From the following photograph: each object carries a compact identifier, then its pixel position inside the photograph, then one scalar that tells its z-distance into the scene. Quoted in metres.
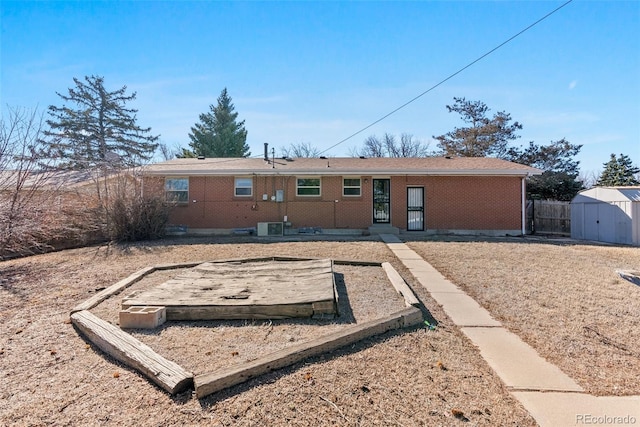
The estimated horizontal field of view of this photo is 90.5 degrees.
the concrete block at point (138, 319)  3.57
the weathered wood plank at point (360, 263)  6.94
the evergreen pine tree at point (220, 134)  30.94
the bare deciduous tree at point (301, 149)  36.97
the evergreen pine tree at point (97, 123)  25.42
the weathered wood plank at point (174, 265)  6.69
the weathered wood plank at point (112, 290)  4.20
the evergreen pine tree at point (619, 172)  21.86
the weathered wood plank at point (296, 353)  2.38
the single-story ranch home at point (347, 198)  13.10
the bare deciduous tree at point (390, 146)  36.75
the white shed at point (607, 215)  11.55
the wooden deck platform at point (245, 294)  3.83
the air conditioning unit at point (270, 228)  12.87
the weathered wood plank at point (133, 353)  2.45
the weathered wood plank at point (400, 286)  4.27
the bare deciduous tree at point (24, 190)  7.46
